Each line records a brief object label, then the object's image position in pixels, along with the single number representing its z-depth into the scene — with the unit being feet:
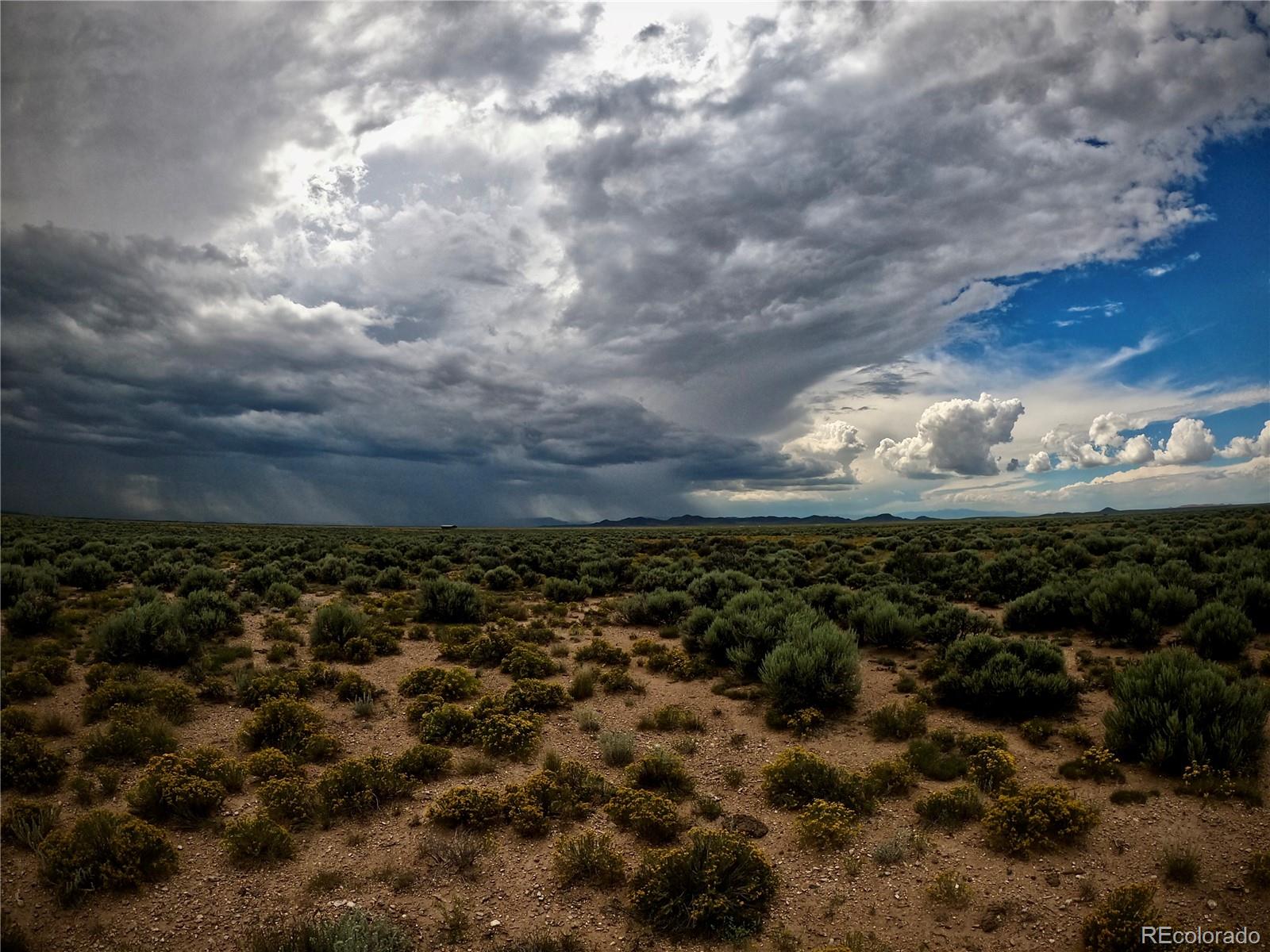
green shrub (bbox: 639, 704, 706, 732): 37.17
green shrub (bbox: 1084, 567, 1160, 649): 45.88
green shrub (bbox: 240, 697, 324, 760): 32.63
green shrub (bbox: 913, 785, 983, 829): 25.46
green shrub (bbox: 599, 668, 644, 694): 43.55
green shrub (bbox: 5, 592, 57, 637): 47.32
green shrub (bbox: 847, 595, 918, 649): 50.78
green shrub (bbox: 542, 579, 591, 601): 78.18
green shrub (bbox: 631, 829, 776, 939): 20.30
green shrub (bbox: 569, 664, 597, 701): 42.39
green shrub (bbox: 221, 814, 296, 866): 23.69
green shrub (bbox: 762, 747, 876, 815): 27.45
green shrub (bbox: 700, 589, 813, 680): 45.42
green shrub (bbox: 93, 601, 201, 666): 42.98
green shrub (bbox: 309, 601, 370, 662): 48.16
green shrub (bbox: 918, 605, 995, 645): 50.47
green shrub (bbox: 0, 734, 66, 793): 27.32
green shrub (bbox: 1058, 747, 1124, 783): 27.61
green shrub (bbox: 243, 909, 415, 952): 18.35
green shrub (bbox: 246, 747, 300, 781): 29.55
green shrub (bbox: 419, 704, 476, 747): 34.88
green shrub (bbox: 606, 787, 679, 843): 25.39
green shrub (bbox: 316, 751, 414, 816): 27.10
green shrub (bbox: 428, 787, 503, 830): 26.35
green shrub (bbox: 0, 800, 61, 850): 23.49
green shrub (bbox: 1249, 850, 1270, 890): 19.62
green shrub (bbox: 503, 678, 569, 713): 39.83
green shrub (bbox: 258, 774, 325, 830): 26.22
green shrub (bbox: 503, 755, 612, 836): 26.21
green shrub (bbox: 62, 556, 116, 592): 68.54
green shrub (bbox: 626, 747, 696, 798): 29.73
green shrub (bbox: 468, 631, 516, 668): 49.08
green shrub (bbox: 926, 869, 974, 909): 20.58
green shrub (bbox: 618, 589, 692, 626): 64.39
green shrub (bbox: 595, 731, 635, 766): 32.60
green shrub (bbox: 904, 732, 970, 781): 29.53
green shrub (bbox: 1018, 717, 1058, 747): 32.48
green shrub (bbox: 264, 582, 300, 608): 64.75
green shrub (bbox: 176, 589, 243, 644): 48.65
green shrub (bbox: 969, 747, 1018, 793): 27.91
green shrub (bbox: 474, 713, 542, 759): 33.37
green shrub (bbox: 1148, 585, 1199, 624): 47.21
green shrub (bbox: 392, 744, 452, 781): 30.58
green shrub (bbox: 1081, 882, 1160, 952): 17.65
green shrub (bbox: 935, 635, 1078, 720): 35.99
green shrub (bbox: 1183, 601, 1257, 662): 39.52
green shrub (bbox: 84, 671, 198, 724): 34.58
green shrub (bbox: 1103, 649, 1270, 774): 26.58
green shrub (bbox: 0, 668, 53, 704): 36.45
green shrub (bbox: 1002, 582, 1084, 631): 53.21
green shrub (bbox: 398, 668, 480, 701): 41.11
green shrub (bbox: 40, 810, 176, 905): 21.44
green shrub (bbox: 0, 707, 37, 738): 31.65
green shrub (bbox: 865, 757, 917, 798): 28.25
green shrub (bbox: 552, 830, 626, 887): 22.68
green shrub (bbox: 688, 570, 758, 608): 65.36
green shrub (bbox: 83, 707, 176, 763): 30.22
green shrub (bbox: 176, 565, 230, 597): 66.28
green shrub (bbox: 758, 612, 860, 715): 38.99
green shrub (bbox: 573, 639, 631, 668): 50.19
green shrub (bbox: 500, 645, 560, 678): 45.93
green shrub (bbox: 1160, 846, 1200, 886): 20.25
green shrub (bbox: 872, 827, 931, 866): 22.99
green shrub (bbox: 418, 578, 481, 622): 62.54
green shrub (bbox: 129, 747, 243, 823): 25.99
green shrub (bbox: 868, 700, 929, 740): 34.83
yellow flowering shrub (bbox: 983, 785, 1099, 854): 23.04
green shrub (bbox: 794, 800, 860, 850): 24.38
